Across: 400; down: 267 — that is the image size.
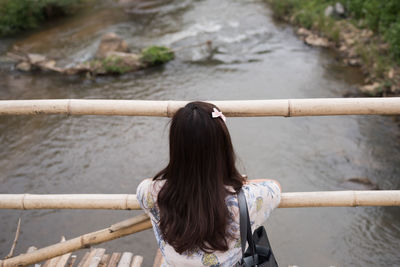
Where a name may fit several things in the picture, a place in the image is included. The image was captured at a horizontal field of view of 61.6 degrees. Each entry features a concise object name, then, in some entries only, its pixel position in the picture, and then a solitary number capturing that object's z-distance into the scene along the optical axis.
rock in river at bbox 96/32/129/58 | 9.03
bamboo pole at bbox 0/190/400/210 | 1.75
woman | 1.26
